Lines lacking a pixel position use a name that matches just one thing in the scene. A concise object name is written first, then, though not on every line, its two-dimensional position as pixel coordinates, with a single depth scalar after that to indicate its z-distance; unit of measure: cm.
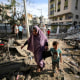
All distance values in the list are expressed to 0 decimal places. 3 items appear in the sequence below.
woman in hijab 214
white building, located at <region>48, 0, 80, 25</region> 2016
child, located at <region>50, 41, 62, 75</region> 211
